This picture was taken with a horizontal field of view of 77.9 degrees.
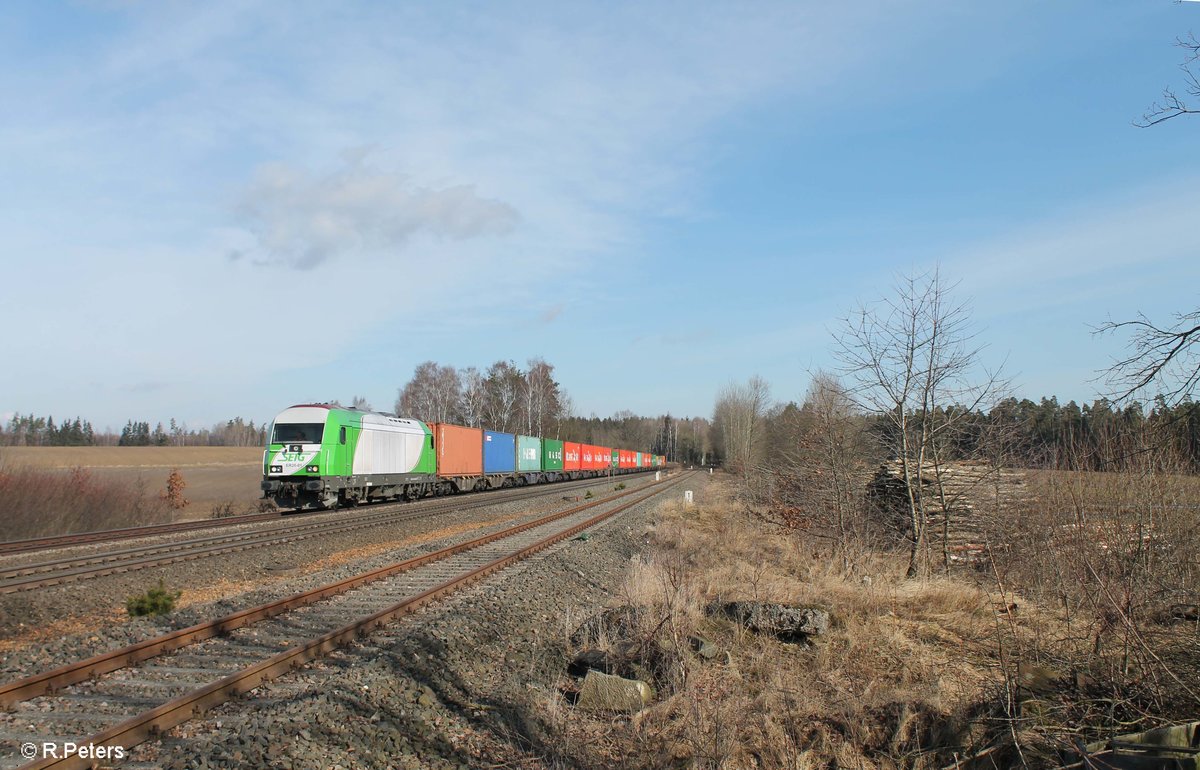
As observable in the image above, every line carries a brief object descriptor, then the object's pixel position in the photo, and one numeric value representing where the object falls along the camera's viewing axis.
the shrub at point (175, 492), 28.64
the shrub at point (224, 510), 25.99
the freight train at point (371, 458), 23.00
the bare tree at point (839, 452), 13.12
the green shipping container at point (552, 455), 50.06
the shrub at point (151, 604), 8.68
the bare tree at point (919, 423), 10.95
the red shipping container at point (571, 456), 55.22
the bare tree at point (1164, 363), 5.47
